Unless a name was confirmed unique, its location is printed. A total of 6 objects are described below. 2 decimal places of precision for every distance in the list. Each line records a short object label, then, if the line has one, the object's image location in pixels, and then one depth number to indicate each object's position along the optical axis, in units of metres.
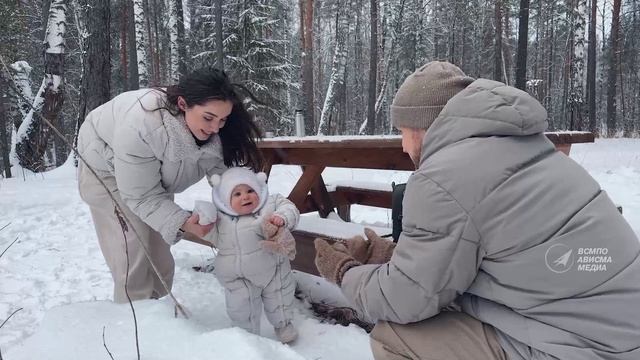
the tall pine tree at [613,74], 16.44
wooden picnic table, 2.79
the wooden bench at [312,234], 2.97
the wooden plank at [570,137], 2.53
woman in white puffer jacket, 2.26
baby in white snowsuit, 2.49
